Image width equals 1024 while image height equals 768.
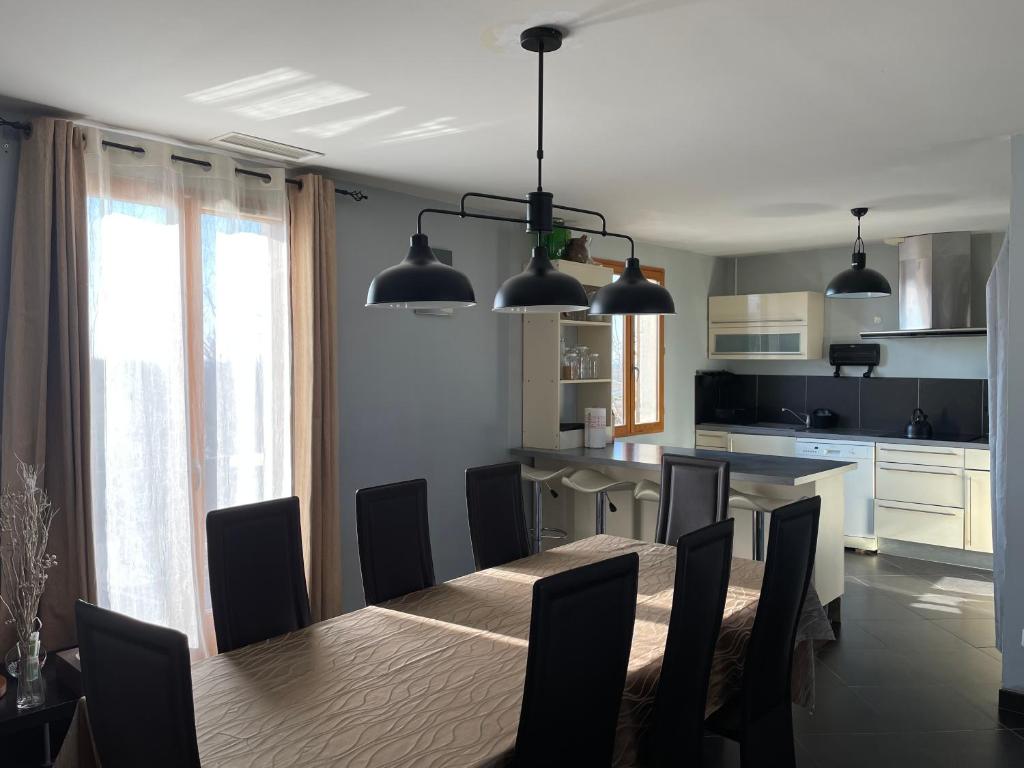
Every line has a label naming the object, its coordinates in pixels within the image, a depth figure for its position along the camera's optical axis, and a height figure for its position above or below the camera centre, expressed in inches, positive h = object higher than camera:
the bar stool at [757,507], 163.6 -29.4
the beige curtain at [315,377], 153.8 -1.6
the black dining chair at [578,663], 67.4 -26.2
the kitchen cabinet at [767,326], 261.6 +12.4
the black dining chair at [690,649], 83.4 -30.6
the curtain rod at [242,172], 129.0 +35.8
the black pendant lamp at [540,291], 97.0 +9.1
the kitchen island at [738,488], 168.1 -27.0
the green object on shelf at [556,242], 198.7 +30.6
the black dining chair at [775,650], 98.3 -36.5
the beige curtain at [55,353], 116.0 +2.7
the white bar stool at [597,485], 182.5 -27.4
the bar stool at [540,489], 189.9 -30.4
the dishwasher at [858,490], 243.1 -39.0
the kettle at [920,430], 242.1 -20.6
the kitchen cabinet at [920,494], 227.5 -38.6
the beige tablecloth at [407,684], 68.9 -32.4
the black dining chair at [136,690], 57.1 -23.7
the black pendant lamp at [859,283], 190.1 +18.8
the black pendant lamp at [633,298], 114.8 +9.7
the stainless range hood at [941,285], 230.7 +22.3
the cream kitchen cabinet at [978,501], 222.2 -39.0
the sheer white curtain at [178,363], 127.3 +1.2
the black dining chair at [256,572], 99.3 -26.1
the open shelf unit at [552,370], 201.3 -1.0
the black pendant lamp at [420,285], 93.2 +9.7
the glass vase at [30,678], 102.8 -39.3
